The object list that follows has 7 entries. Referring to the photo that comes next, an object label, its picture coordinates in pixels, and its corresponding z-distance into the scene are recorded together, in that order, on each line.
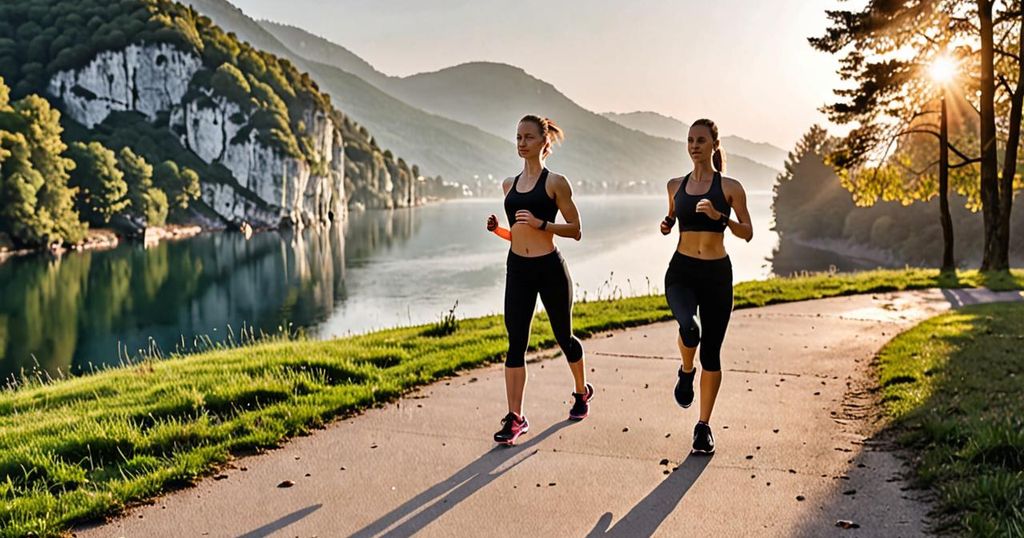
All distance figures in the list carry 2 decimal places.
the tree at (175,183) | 112.94
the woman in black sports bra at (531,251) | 6.20
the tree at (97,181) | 87.31
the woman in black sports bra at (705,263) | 5.95
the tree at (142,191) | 96.81
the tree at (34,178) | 70.06
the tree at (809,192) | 84.62
